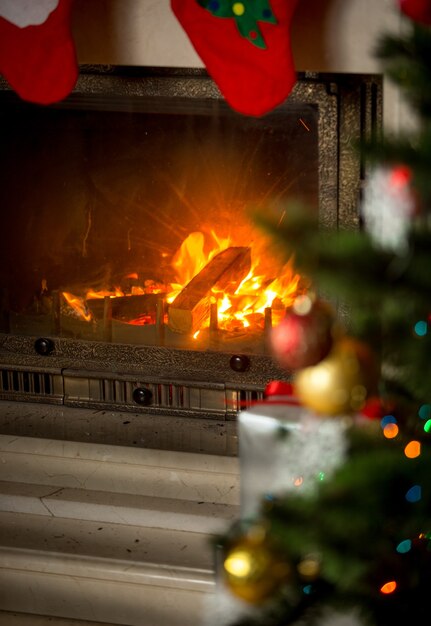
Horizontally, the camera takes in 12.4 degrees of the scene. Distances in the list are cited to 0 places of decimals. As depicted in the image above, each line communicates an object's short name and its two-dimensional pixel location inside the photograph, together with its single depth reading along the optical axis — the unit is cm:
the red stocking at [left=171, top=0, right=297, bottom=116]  297
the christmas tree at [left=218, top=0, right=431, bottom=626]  232
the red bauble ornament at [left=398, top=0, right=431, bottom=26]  239
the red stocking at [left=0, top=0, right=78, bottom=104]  305
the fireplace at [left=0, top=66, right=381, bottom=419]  330
